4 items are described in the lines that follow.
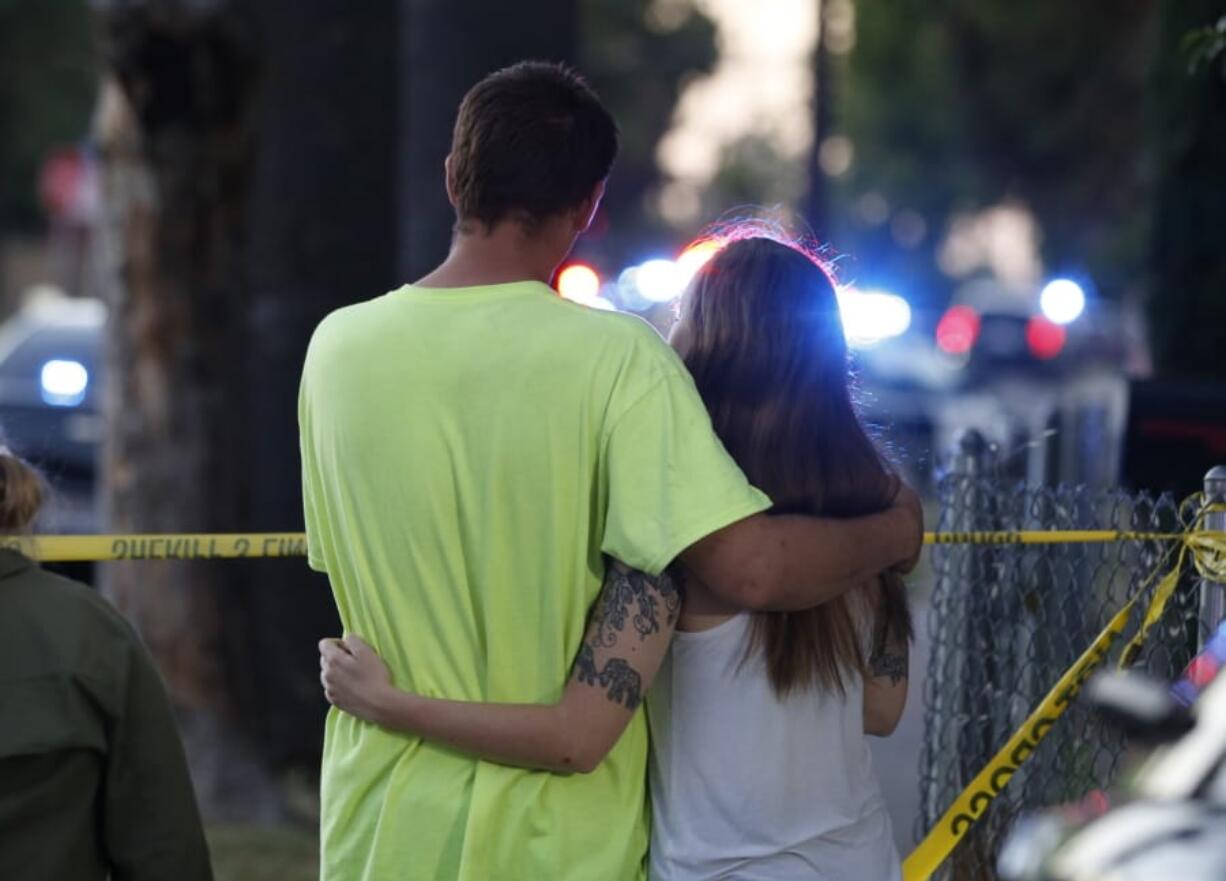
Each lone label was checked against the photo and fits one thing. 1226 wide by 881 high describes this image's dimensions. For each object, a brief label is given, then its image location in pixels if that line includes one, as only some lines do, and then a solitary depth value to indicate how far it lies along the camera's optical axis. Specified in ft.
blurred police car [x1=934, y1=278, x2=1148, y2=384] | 202.18
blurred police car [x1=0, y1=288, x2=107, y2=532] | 77.51
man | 17.71
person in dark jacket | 18.99
